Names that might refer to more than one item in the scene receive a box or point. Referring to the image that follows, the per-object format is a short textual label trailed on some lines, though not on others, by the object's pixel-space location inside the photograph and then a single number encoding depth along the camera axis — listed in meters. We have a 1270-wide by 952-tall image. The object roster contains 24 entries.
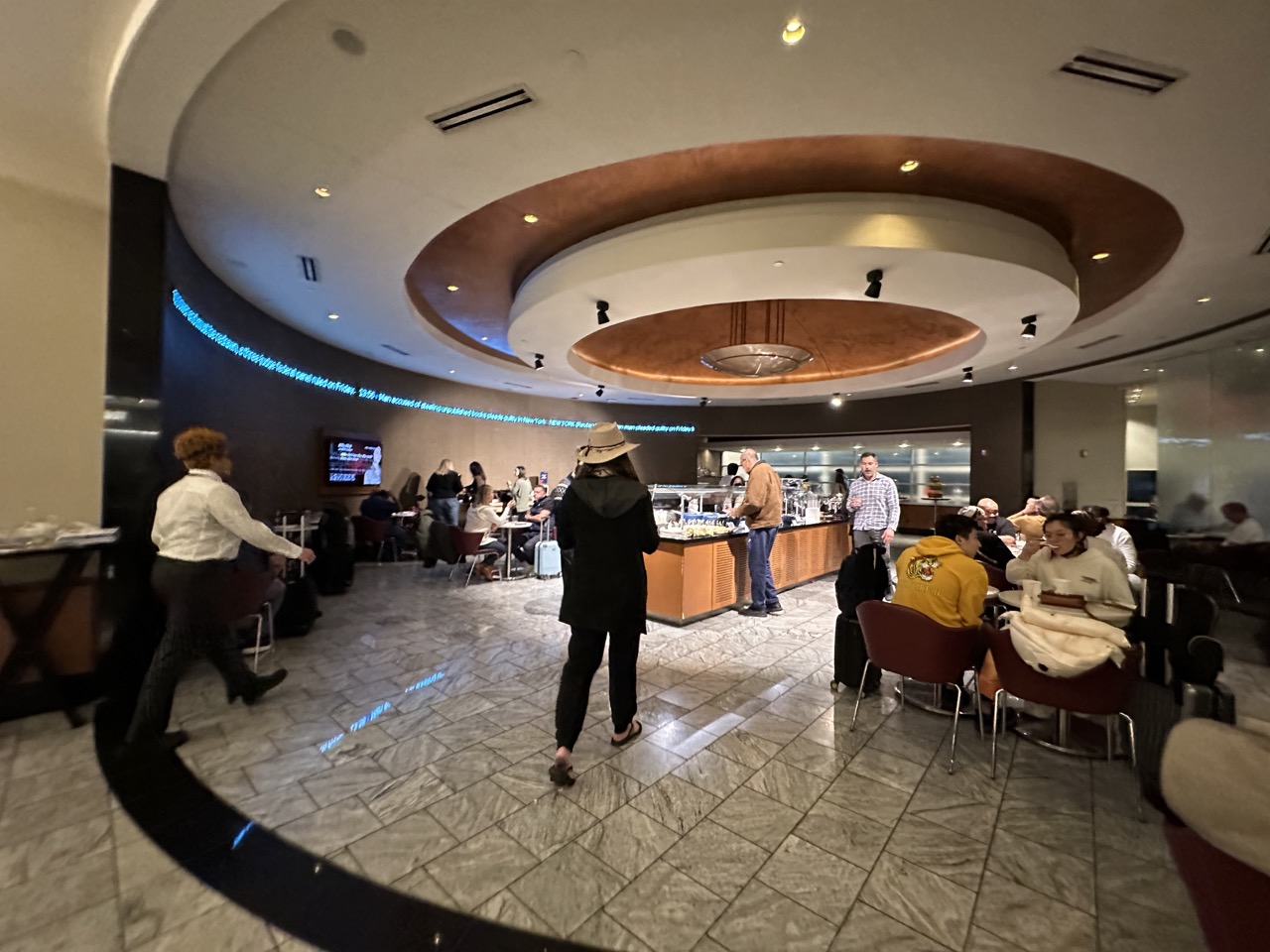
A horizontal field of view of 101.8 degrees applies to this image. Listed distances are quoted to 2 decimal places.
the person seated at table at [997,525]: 5.45
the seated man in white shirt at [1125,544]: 4.42
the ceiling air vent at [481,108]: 2.82
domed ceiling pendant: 6.44
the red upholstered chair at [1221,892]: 0.94
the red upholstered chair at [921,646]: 2.78
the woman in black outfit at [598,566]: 2.57
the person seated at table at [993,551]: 4.58
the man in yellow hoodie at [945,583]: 2.90
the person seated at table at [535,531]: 7.76
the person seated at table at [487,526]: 7.10
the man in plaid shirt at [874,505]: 6.30
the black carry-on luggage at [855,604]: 3.66
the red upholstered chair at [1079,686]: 2.46
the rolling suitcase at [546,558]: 7.56
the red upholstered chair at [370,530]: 8.04
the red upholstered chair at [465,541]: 6.74
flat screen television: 8.45
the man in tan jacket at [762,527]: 5.65
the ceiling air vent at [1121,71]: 2.50
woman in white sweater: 2.70
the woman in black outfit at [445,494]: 8.49
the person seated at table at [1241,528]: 6.06
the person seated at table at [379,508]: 8.30
